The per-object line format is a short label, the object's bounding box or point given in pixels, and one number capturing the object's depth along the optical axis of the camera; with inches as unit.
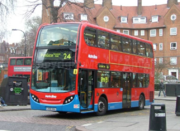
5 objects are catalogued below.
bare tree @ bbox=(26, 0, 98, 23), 1063.0
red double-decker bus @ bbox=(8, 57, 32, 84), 1185.4
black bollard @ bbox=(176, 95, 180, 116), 527.2
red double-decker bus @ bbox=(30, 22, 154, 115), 496.1
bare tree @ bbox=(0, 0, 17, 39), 760.2
